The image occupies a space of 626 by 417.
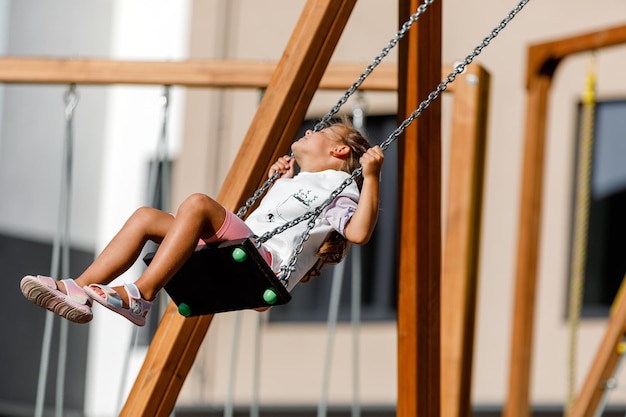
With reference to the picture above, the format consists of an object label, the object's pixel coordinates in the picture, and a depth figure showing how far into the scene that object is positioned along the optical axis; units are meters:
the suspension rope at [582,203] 10.39
